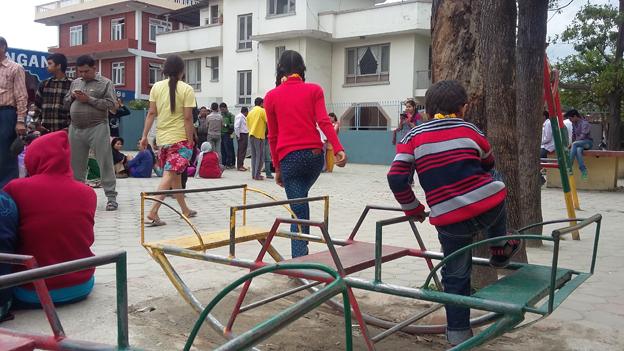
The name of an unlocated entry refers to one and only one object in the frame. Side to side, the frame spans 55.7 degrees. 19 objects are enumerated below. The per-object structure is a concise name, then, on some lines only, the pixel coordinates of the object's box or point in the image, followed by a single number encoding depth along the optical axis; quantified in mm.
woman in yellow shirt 6395
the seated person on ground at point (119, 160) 12250
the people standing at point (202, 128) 16453
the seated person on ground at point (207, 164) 13109
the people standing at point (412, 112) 12949
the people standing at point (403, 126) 13397
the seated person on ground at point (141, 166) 12734
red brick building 38781
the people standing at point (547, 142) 12969
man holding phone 6871
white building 25734
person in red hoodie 3492
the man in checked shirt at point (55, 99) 7234
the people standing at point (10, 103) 6453
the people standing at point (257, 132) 12518
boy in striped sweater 2838
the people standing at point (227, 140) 16625
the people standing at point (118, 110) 7094
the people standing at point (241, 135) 15453
